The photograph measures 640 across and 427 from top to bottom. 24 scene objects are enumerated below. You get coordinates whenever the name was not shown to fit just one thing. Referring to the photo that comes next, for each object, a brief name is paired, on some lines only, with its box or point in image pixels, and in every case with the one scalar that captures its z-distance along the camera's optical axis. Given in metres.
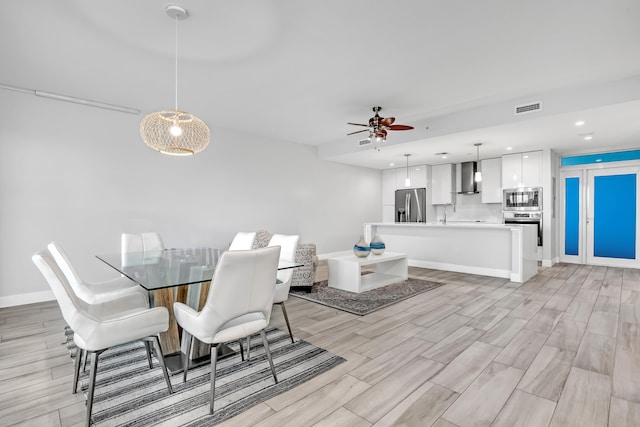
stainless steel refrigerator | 8.39
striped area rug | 1.83
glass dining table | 2.19
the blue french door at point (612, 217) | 6.29
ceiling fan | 4.44
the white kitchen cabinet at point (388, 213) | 9.04
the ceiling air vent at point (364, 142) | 6.30
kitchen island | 5.15
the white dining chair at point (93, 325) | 1.75
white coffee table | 4.52
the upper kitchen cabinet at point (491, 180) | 7.30
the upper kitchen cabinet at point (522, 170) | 6.53
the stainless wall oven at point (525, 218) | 6.56
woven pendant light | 2.76
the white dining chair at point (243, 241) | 3.72
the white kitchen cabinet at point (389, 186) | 9.03
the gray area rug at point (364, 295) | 3.85
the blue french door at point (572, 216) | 6.89
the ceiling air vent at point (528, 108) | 4.27
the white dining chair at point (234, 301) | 1.84
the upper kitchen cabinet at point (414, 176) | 8.30
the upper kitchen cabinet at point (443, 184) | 8.12
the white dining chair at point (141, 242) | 3.71
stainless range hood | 7.73
